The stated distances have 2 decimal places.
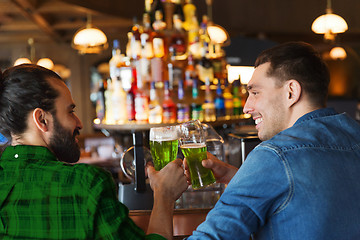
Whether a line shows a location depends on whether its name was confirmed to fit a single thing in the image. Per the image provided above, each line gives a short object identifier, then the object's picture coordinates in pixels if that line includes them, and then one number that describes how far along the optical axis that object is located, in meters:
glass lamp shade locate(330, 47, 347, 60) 7.27
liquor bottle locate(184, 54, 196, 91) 3.99
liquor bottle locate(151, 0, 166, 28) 4.05
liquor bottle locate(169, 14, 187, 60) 3.81
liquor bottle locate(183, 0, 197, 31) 4.08
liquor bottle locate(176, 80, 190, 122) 3.87
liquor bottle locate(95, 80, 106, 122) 4.43
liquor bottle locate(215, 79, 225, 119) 4.17
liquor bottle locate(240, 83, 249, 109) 4.58
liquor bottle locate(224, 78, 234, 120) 4.29
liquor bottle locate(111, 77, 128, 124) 3.87
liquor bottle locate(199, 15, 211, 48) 4.05
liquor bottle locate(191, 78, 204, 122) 3.92
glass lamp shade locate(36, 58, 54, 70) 6.58
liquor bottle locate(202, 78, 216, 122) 4.10
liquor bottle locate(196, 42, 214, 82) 4.01
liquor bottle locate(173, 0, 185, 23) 4.02
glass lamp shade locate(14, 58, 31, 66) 6.23
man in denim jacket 0.96
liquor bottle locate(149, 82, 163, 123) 3.80
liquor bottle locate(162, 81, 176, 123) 3.83
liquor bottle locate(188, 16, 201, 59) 3.91
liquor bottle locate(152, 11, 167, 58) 3.71
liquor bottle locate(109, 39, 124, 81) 3.94
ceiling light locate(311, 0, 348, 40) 4.38
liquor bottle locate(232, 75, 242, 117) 4.42
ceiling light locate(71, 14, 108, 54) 4.20
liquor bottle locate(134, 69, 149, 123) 3.78
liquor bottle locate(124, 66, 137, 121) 3.83
